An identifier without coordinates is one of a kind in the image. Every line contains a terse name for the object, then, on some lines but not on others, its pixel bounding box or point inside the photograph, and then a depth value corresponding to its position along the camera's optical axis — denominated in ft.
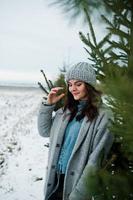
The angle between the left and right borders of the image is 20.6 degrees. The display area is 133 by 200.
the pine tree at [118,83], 3.31
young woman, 8.07
